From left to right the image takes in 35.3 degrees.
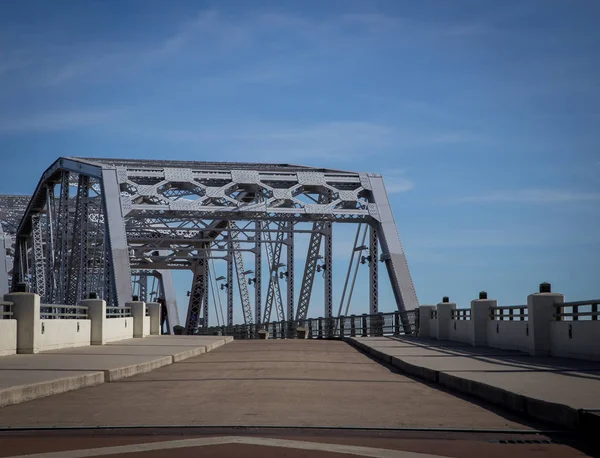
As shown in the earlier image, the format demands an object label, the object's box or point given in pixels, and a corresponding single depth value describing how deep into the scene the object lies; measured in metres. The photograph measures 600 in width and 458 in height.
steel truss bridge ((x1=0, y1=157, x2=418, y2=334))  46.03
